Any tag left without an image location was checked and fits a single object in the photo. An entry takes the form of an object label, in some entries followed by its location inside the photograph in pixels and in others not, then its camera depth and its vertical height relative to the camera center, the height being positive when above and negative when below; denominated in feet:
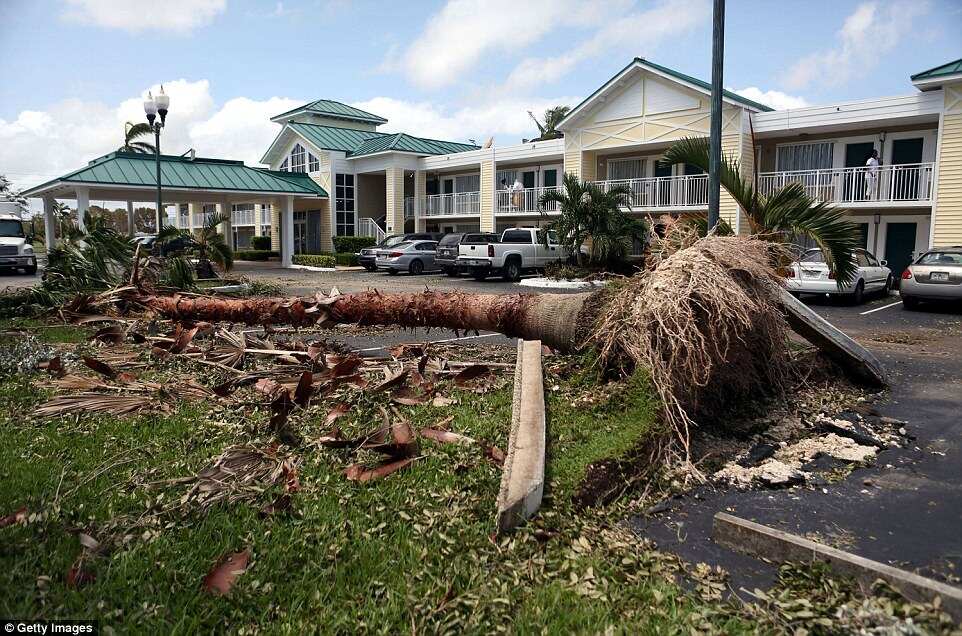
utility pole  29.09 +5.70
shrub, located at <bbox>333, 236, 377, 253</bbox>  111.24 -1.55
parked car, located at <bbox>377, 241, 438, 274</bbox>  90.17 -3.13
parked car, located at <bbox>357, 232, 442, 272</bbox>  95.66 -1.59
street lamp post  60.18 +11.20
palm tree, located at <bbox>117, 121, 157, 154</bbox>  112.27 +16.50
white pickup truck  77.51 -2.36
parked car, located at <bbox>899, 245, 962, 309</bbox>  48.73 -2.95
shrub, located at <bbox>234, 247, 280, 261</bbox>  136.36 -4.45
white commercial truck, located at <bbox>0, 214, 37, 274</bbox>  88.43 -2.02
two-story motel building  66.74 +9.47
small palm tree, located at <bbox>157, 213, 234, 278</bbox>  58.70 -1.77
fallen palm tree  18.06 -2.83
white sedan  54.13 -3.53
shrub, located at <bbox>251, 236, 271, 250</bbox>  149.18 -1.97
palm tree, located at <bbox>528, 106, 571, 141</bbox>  158.92 +27.95
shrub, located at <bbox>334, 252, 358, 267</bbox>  105.50 -3.83
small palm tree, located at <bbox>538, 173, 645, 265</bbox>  73.41 +1.55
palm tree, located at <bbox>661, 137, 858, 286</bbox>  26.91 +0.71
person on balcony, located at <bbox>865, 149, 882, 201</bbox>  67.93 +5.85
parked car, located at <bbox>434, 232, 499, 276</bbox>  82.40 -1.42
